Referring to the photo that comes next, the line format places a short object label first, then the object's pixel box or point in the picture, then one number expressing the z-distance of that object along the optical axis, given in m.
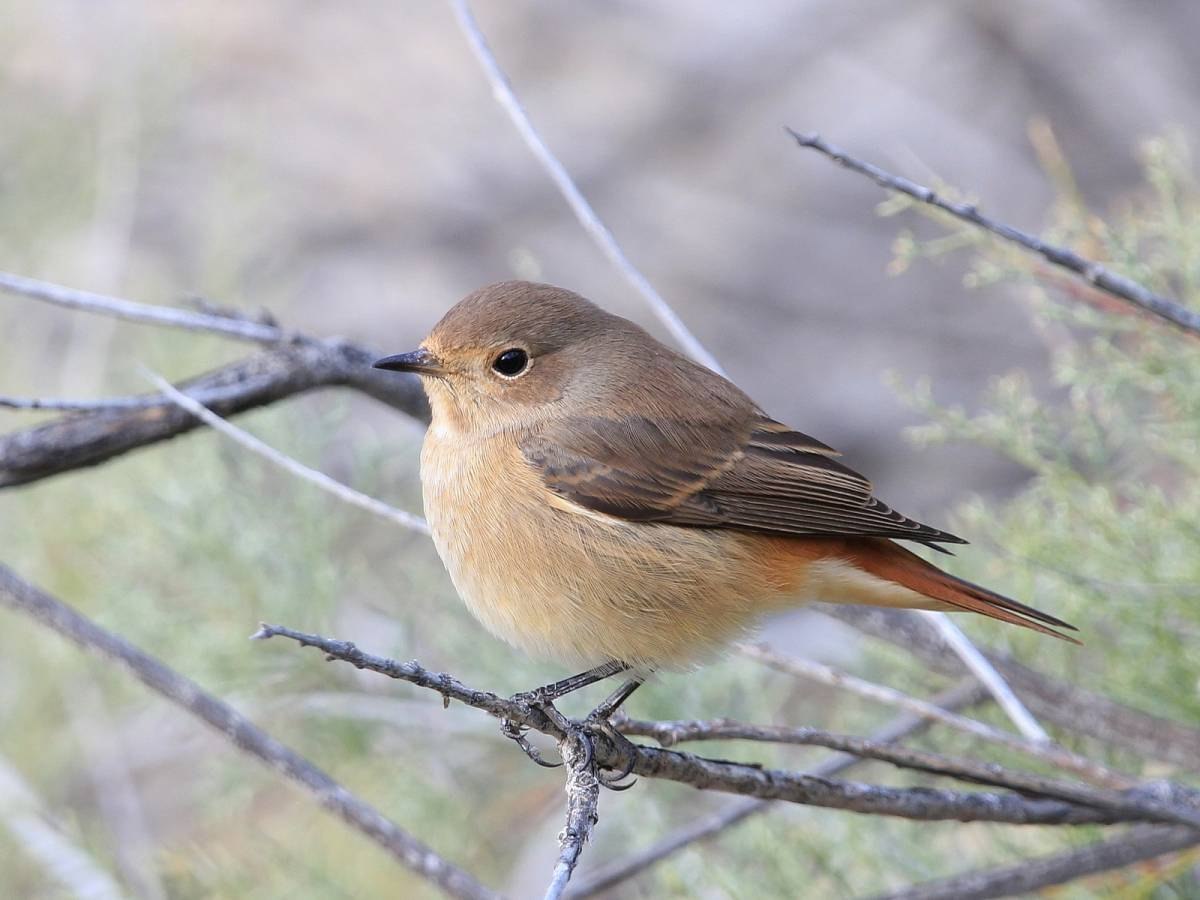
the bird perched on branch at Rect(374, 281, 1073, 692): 5.44
